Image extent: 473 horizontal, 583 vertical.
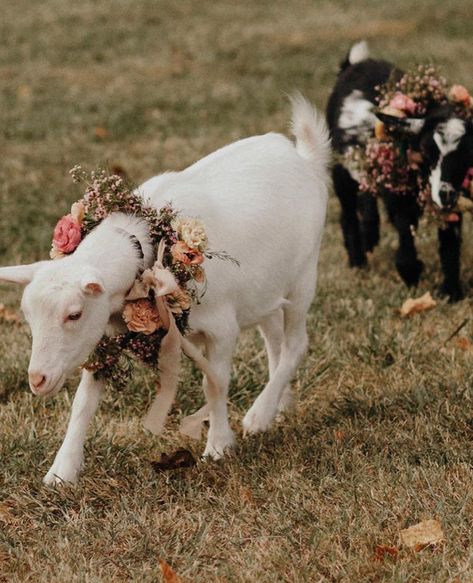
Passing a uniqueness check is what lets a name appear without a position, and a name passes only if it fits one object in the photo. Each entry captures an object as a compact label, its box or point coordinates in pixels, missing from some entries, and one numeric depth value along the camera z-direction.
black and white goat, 5.71
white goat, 3.36
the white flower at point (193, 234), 3.59
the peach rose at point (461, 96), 5.96
